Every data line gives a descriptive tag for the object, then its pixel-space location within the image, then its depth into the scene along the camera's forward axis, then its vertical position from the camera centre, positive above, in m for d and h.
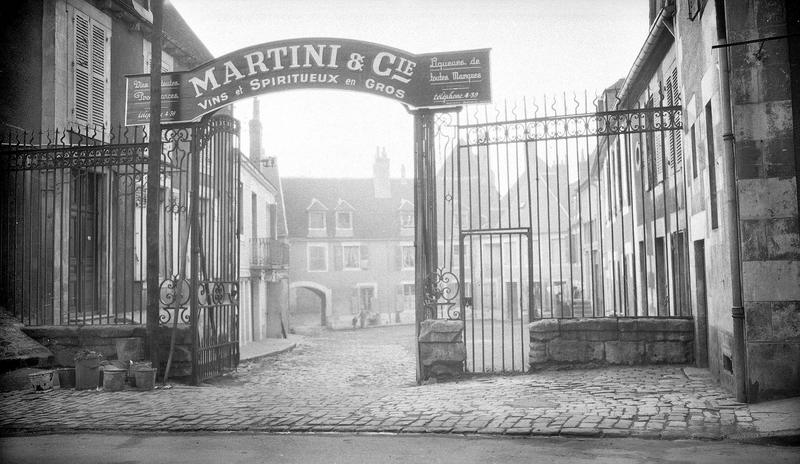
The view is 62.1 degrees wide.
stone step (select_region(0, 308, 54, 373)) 9.42 -1.03
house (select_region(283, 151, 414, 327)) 42.28 +1.13
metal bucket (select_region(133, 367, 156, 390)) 9.31 -1.41
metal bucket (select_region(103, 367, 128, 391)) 9.26 -1.40
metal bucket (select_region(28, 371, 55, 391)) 9.27 -1.41
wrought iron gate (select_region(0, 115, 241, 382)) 10.12 +0.67
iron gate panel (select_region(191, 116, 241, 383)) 10.08 +0.20
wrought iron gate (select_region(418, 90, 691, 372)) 9.40 +1.20
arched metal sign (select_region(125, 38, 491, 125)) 9.78 +2.98
